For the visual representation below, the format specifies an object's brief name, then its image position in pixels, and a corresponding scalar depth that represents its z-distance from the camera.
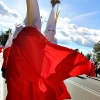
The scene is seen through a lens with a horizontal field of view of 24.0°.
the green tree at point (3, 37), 115.14
